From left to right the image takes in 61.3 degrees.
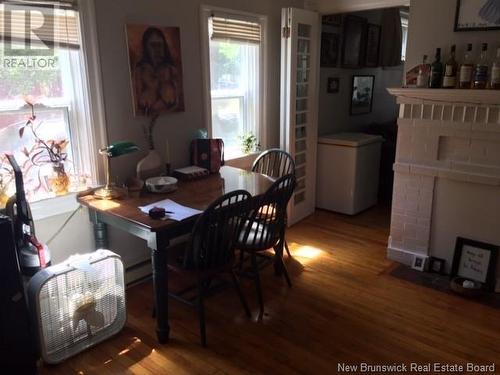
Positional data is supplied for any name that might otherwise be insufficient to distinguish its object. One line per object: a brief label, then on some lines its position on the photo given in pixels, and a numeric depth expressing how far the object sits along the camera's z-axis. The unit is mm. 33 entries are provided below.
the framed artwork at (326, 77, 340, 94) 4726
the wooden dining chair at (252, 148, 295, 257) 3377
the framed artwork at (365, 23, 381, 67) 5020
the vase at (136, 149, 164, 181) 2873
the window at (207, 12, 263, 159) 3424
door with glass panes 3715
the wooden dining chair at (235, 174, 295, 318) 2549
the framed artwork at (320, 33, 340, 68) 4523
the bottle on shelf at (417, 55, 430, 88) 3047
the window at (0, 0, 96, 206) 2318
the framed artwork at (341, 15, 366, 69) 4727
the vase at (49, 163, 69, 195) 2562
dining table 2225
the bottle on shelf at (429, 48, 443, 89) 2965
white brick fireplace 2891
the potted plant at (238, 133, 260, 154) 3871
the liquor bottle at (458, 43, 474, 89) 2822
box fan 2164
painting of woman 2805
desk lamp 2496
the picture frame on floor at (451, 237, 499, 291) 2965
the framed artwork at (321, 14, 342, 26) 4461
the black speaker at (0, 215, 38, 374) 1949
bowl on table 2742
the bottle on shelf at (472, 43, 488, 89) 2773
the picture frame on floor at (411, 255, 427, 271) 3293
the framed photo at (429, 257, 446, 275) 3232
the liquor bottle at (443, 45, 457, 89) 2898
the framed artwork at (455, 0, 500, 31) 2764
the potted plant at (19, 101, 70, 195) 2523
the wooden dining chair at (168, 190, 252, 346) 2203
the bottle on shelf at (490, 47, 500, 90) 2701
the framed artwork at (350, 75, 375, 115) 5127
